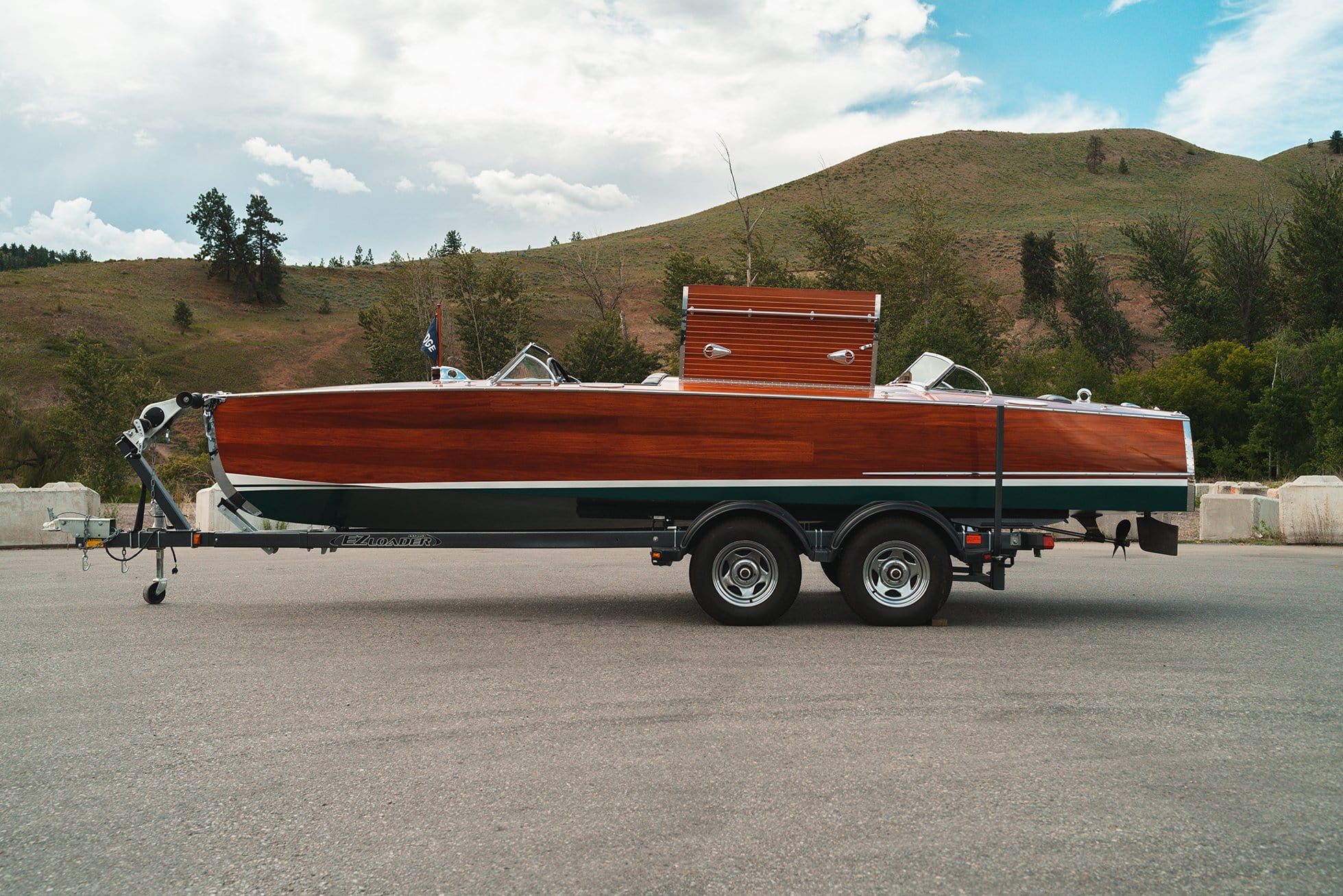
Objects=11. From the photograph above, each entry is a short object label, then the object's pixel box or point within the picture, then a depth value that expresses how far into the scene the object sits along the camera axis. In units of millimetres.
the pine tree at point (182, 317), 76188
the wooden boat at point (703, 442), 7539
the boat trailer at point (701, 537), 7465
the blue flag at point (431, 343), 12312
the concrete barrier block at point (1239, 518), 15805
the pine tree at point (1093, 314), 58156
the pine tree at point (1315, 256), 47062
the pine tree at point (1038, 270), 71625
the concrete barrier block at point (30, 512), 14523
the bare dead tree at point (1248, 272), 50875
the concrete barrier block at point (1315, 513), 15078
